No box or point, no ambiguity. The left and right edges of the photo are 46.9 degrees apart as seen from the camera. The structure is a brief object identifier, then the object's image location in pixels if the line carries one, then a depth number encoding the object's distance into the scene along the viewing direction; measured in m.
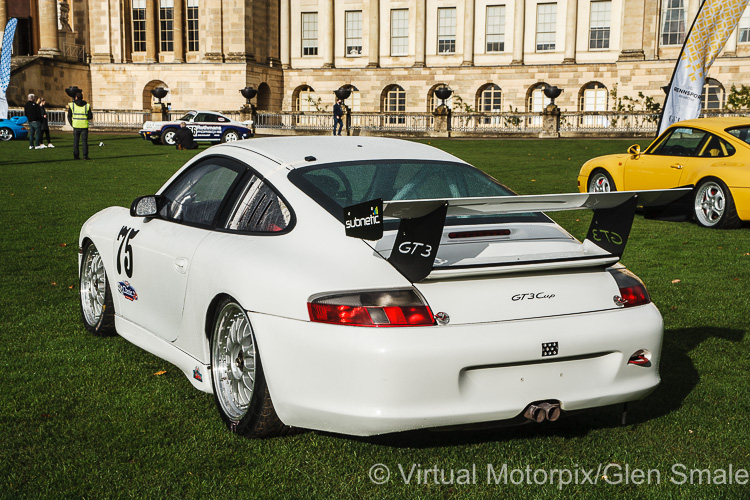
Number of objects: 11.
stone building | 53.47
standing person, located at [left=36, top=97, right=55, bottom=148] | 30.55
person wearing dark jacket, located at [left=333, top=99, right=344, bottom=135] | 40.92
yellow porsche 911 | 11.87
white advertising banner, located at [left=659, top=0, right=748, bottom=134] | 16.61
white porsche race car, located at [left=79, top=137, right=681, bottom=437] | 3.61
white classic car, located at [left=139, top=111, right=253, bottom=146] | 36.72
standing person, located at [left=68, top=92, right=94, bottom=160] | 25.34
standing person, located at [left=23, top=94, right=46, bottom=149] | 29.47
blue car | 36.62
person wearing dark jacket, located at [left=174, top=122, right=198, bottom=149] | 33.47
